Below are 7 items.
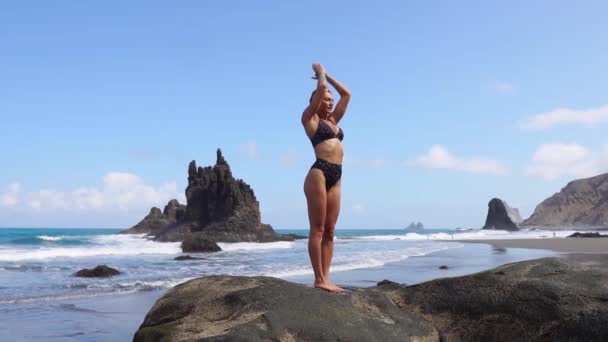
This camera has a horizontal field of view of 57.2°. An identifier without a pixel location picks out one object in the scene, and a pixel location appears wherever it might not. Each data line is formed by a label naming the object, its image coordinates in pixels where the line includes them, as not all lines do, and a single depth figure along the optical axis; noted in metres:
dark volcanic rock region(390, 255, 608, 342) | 5.13
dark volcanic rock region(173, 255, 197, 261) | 26.77
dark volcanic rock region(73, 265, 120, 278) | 17.61
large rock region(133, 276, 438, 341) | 4.44
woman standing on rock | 6.05
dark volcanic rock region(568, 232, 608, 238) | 54.29
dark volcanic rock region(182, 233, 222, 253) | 34.75
